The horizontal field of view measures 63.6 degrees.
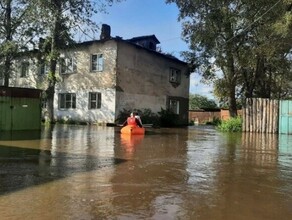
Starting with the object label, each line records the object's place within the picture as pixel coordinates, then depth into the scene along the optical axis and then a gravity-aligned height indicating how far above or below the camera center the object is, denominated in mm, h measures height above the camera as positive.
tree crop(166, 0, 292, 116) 14355 +4926
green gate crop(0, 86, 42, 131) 11371 +49
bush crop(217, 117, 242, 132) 15520 -786
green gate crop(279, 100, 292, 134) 14221 -147
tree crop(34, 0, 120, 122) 16120 +6148
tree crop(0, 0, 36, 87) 17160 +6065
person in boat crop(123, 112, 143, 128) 11989 -477
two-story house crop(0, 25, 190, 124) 18495 +2756
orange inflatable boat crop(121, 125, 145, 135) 11765 -918
